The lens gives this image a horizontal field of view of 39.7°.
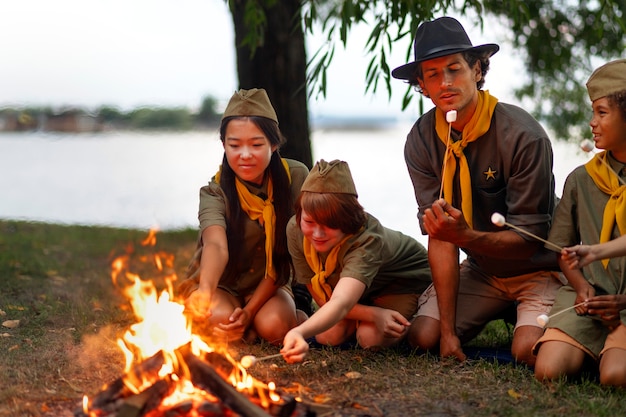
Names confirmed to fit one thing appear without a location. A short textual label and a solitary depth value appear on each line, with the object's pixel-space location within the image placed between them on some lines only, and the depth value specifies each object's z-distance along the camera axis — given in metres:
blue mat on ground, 4.97
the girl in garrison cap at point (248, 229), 5.05
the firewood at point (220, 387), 3.54
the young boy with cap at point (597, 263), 4.30
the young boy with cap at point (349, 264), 4.60
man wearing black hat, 4.73
